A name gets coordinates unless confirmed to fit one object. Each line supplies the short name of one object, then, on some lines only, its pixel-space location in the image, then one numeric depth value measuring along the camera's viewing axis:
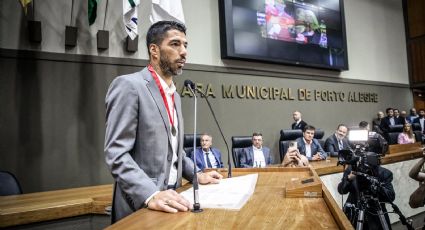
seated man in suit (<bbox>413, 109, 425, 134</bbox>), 7.87
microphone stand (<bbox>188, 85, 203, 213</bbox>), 0.85
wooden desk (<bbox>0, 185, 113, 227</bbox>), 1.89
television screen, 5.48
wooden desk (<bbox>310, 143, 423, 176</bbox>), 3.60
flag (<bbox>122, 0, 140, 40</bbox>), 3.98
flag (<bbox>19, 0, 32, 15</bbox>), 3.35
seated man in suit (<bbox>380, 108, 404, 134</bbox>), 7.48
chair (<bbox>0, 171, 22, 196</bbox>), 2.37
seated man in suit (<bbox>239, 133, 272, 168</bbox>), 4.55
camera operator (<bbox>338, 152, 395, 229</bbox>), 2.52
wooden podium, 0.74
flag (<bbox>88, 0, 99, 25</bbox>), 3.97
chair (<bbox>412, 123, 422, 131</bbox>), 7.53
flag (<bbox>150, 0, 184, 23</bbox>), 4.28
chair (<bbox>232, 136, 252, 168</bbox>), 4.59
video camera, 2.44
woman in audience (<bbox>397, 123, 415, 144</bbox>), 6.34
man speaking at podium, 0.96
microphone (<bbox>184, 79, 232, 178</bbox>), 1.26
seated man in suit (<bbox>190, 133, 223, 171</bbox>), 4.26
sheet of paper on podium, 0.91
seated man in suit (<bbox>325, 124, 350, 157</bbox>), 5.49
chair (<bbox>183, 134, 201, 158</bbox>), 4.15
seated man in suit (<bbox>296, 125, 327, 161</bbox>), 4.90
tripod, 2.35
